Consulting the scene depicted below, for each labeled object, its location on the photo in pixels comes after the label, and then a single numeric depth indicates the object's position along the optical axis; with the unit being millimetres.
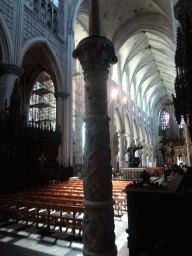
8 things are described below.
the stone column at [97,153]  2555
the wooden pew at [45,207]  4250
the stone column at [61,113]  13820
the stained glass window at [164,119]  47312
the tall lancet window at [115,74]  24078
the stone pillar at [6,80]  9438
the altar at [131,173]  14195
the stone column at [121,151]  22900
